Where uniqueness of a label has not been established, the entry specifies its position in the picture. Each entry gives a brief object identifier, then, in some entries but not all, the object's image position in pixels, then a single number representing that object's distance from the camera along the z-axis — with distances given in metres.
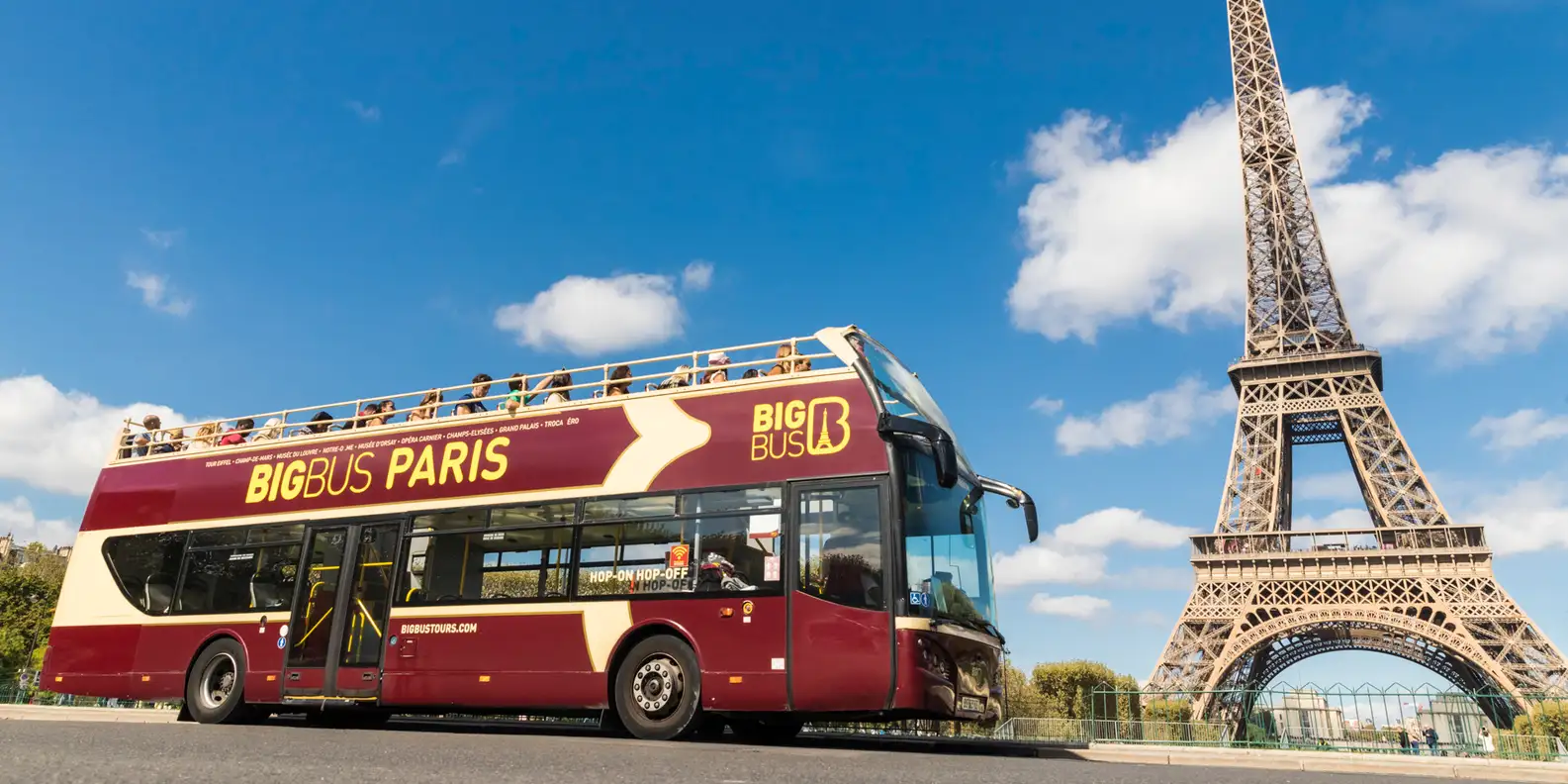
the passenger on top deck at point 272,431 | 12.43
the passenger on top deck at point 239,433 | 12.74
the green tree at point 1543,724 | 16.16
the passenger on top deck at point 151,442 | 13.19
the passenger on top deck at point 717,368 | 9.85
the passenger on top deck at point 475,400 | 11.13
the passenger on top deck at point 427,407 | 11.48
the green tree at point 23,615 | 40.88
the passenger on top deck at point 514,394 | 10.75
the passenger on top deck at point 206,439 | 12.77
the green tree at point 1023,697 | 35.52
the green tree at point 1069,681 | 45.05
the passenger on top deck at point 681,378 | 10.00
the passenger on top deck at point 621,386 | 10.28
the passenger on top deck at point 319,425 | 12.12
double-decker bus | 8.18
